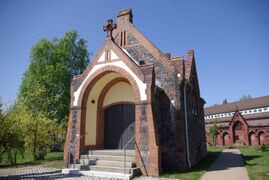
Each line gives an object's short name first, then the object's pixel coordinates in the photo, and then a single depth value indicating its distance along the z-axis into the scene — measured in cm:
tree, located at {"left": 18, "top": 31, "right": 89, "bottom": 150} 2402
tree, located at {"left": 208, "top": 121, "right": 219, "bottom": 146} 4097
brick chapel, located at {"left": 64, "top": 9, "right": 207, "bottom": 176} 1060
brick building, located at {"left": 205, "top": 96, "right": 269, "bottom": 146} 3866
